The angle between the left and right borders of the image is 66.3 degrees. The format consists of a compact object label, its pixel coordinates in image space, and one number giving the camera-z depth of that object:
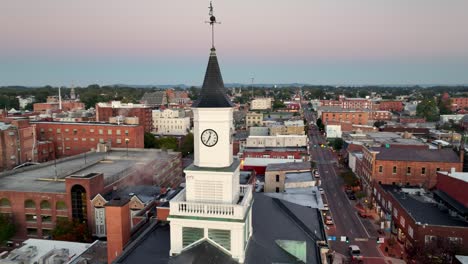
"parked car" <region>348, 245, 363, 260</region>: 41.00
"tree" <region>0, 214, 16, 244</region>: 43.94
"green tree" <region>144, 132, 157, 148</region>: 97.25
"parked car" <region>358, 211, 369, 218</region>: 55.57
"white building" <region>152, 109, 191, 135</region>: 137.00
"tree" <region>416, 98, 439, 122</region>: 165.00
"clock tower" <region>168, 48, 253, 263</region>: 18.84
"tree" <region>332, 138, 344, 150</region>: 104.81
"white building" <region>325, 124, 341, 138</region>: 123.04
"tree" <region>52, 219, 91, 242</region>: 41.62
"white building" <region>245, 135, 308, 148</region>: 89.56
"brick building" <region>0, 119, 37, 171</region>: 68.94
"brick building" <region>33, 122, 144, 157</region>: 85.19
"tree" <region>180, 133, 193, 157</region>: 102.38
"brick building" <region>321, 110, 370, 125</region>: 145.62
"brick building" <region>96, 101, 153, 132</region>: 121.49
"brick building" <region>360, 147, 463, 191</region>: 59.59
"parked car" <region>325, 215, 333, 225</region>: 48.98
